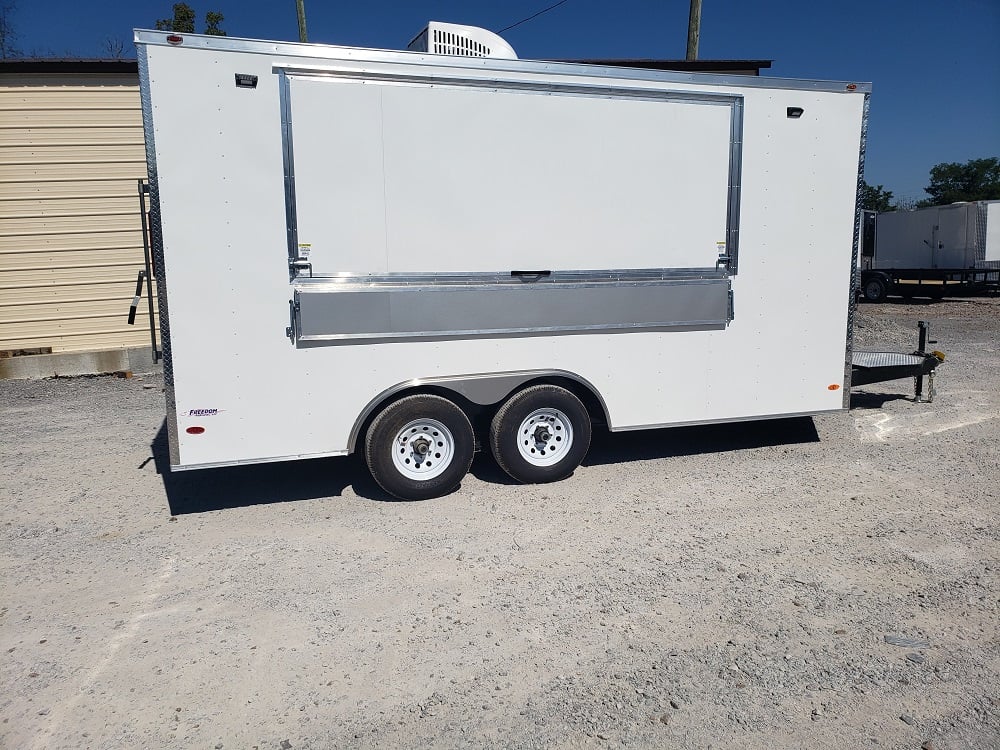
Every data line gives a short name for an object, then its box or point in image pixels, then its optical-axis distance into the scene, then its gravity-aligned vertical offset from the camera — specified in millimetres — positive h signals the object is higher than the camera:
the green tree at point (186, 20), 24562 +7466
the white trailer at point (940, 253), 22969 -26
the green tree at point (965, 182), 54656 +5032
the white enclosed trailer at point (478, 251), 5164 +41
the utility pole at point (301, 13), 17156 +5295
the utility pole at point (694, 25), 14898 +4307
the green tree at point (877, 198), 58375 +4106
